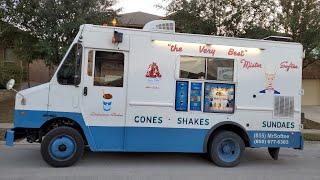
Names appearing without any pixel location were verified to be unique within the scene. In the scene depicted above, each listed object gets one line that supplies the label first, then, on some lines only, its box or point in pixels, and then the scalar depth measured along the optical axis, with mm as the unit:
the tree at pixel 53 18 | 15727
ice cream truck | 8539
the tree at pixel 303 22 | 15891
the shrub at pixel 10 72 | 19969
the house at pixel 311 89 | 28109
